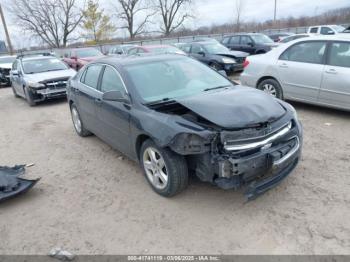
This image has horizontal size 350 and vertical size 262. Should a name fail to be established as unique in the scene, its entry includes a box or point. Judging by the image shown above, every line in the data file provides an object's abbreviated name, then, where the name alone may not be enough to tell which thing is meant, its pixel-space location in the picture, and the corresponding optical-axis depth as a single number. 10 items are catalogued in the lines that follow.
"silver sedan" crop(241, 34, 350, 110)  5.89
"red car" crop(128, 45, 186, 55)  13.84
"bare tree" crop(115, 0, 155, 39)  48.97
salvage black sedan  3.14
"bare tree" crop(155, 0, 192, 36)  51.34
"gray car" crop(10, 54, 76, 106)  9.77
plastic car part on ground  3.90
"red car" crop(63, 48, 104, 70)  15.71
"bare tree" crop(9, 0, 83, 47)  43.69
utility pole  27.33
